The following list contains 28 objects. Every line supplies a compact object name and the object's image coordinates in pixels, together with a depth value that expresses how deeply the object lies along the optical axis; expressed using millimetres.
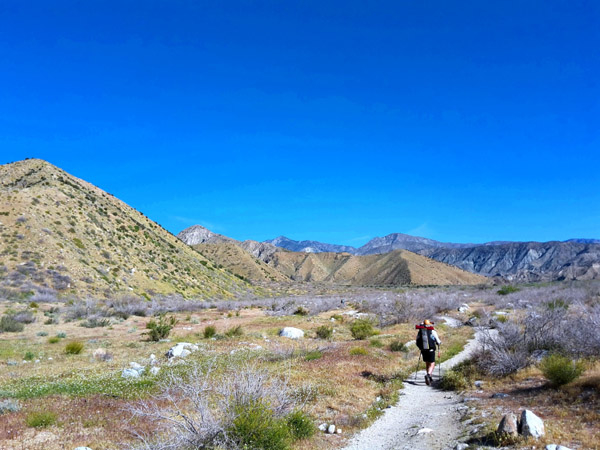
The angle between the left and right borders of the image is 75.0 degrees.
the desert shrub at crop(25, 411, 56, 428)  8062
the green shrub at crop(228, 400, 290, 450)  6277
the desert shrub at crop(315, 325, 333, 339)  23241
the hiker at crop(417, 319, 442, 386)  13125
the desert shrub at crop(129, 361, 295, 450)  6160
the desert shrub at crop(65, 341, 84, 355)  17256
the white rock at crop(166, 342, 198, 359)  16208
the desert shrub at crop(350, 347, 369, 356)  16406
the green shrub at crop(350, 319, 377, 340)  22828
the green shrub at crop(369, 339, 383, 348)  19109
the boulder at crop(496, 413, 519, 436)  6824
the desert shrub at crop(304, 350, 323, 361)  15203
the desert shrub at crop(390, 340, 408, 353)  18391
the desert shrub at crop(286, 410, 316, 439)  7805
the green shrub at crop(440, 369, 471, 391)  11523
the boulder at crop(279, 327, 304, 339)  22766
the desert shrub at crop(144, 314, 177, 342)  21391
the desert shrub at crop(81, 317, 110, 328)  26209
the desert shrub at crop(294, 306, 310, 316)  37584
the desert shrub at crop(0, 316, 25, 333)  23031
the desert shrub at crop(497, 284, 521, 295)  53159
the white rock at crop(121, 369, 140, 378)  12520
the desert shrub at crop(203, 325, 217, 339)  22578
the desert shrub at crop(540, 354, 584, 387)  9281
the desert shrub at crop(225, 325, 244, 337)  22678
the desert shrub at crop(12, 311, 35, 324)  25331
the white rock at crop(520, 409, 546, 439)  6668
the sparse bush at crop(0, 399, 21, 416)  8866
